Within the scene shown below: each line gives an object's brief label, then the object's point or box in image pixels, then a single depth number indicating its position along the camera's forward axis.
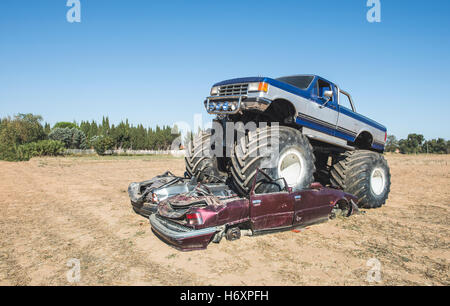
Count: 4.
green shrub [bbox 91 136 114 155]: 47.12
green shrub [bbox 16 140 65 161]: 33.61
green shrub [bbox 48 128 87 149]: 57.09
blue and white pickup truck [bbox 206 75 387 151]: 5.48
